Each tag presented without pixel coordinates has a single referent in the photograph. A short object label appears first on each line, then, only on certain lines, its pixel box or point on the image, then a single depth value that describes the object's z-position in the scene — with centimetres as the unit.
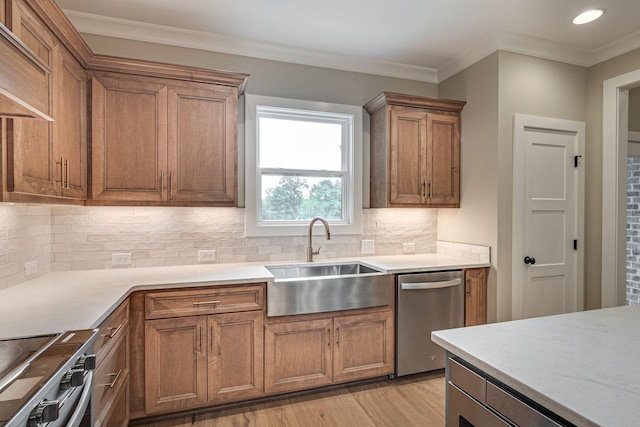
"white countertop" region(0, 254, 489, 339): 149
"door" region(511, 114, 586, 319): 296
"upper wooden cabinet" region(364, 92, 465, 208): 312
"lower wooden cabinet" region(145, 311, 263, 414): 221
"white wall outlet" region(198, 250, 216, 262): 290
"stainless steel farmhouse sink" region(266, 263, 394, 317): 244
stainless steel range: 89
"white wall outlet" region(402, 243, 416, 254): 353
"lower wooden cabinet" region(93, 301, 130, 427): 161
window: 304
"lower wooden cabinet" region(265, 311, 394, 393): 247
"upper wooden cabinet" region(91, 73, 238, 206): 239
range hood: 99
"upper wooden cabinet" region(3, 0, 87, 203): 155
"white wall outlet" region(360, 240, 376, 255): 338
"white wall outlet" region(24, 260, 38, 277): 222
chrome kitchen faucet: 298
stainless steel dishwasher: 277
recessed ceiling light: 254
